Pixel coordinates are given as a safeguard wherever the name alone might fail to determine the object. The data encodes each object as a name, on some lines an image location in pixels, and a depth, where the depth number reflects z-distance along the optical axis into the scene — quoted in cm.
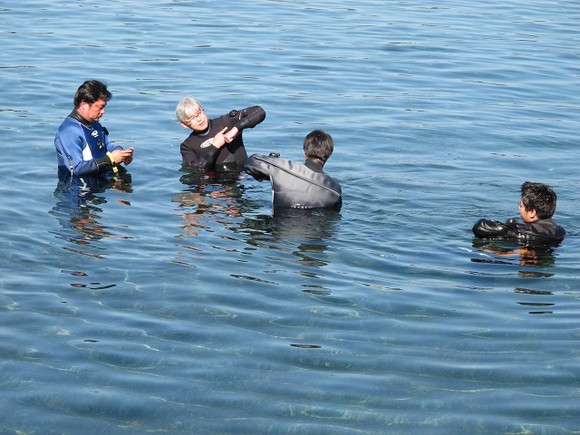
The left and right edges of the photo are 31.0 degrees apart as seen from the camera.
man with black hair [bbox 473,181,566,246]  992
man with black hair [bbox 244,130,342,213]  1057
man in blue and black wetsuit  1184
